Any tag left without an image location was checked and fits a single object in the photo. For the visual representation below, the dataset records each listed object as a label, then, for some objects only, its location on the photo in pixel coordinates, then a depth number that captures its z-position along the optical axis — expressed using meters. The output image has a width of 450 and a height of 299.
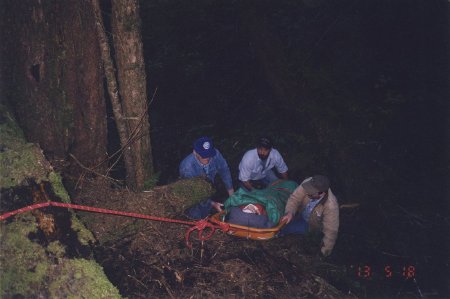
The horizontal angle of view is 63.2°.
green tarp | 6.01
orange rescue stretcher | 5.52
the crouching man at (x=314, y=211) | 5.66
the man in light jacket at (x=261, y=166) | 6.77
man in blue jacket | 6.19
